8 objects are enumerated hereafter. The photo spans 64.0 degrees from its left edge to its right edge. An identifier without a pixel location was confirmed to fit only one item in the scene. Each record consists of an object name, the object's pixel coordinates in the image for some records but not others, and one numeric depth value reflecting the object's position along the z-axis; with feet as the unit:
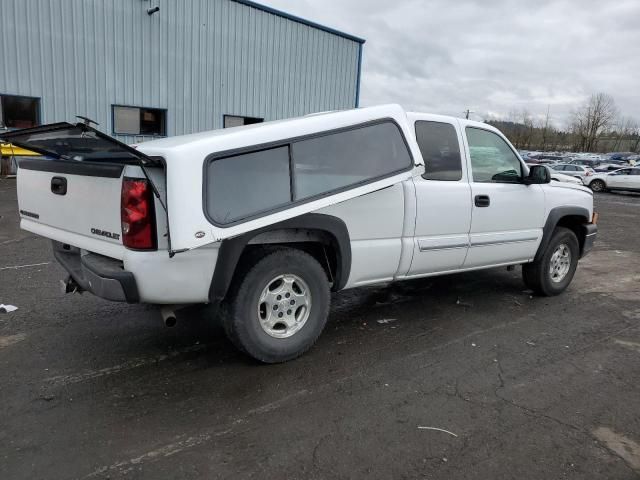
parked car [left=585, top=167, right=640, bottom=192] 85.71
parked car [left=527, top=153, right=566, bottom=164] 155.07
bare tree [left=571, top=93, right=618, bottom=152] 272.51
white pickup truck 10.19
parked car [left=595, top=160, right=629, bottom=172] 107.65
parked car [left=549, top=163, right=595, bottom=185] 91.68
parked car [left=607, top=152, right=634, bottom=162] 187.54
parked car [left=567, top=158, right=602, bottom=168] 111.16
